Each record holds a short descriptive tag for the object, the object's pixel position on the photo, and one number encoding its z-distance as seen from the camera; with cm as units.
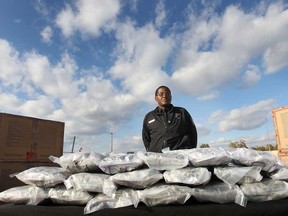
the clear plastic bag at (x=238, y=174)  132
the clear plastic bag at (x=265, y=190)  132
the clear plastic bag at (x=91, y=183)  130
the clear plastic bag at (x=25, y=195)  135
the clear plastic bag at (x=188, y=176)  127
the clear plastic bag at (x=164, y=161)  137
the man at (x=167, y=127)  234
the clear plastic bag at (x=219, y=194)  126
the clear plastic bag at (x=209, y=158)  137
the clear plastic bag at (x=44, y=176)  140
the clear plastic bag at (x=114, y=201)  119
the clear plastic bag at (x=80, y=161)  143
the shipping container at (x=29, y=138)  416
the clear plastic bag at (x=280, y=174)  141
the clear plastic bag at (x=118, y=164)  137
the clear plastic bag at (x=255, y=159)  141
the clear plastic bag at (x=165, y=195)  123
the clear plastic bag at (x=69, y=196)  129
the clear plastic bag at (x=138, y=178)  130
